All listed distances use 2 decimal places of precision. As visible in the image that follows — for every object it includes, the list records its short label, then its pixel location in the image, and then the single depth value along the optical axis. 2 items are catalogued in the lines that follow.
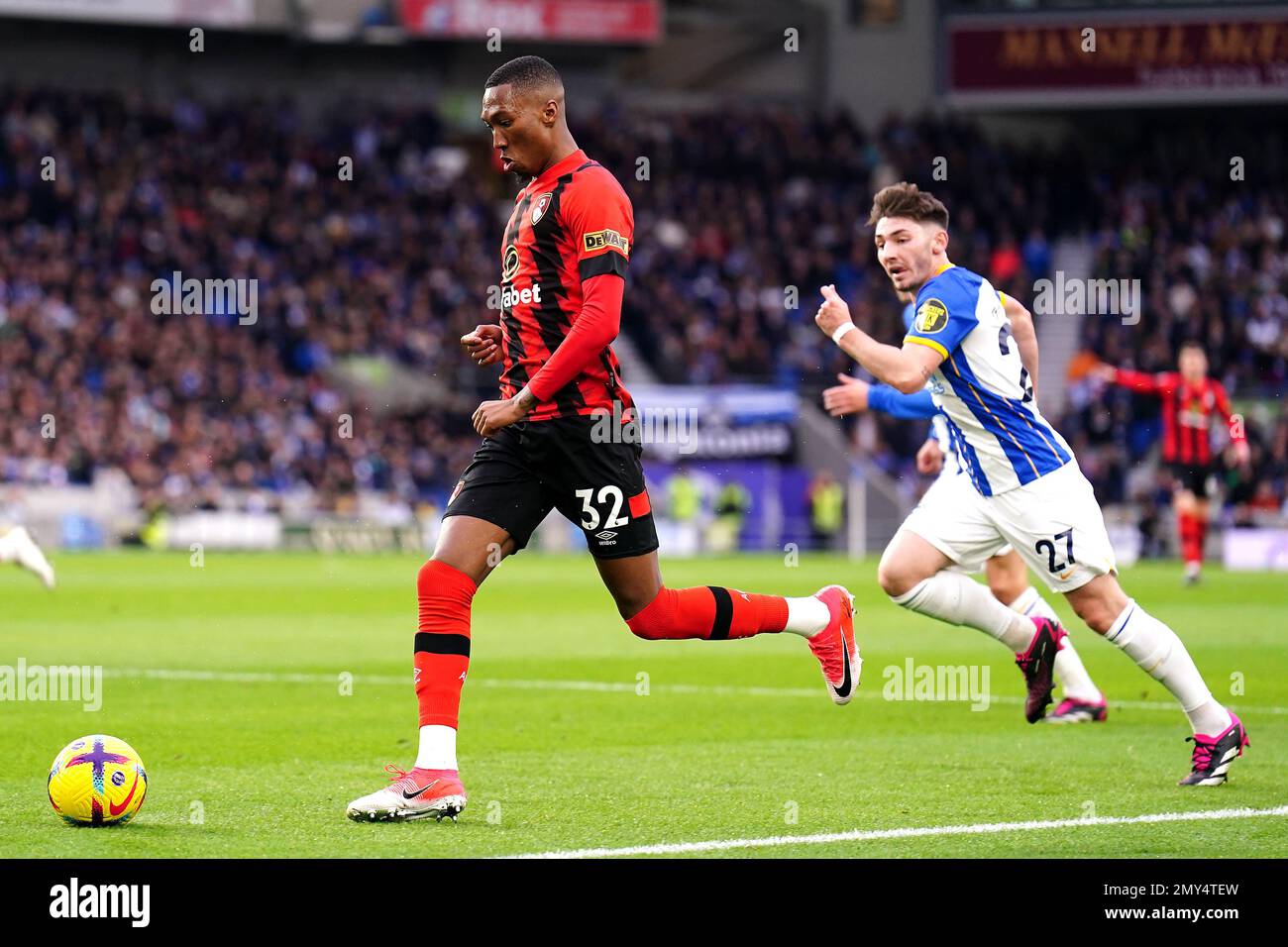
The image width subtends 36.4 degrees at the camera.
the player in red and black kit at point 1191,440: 20.61
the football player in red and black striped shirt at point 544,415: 6.70
